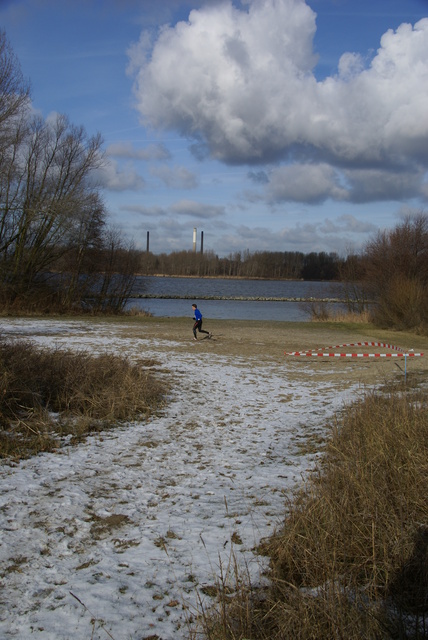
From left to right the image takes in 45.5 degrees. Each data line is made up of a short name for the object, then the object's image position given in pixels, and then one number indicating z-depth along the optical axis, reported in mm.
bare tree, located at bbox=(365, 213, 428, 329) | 32062
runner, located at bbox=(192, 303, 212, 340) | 20203
